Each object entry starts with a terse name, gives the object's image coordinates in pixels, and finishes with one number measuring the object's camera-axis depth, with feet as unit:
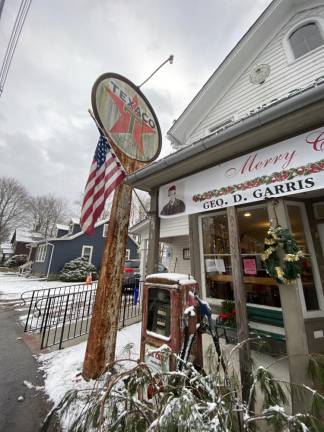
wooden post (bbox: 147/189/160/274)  13.33
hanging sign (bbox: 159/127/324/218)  8.19
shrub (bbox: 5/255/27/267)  85.96
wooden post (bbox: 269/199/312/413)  7.52
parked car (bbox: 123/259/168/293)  34.76
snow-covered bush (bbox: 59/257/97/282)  53.88
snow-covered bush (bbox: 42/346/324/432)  3.08
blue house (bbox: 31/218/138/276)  59.21
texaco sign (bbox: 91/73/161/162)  12.12
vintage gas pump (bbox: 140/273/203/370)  7.24
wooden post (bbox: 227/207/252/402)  8.62
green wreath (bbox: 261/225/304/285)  8.14
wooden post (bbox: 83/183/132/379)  9.86
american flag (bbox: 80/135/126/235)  11.29
